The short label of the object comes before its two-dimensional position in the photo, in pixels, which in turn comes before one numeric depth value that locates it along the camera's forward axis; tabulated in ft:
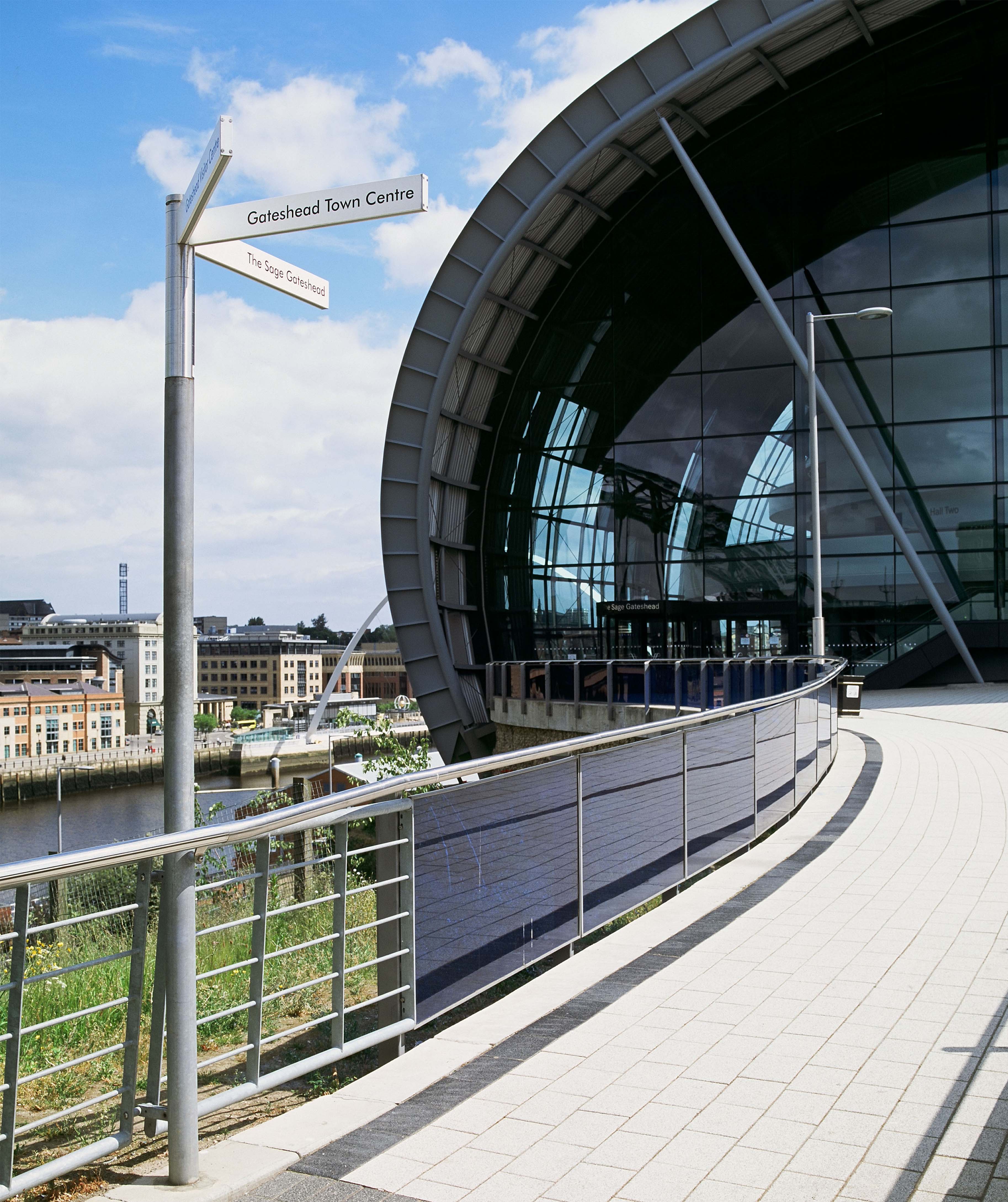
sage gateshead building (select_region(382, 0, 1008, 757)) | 99.25
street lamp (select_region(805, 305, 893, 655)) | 71.61
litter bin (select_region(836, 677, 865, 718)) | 71.26
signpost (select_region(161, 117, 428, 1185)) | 12.64
